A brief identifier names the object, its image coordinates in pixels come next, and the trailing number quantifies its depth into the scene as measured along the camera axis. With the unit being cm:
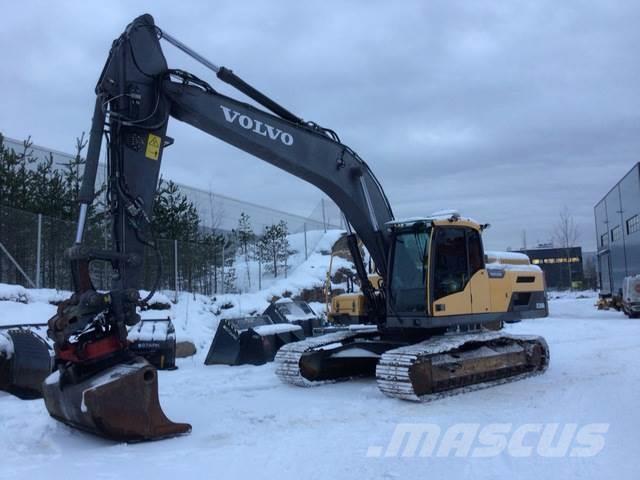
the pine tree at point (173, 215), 1973
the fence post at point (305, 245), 2779
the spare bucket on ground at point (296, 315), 1386
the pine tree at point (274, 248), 2580
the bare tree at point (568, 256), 5712
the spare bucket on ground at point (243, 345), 1143
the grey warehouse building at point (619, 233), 3141
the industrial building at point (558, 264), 6369
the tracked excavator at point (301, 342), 572
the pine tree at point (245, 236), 2559
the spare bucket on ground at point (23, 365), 816
